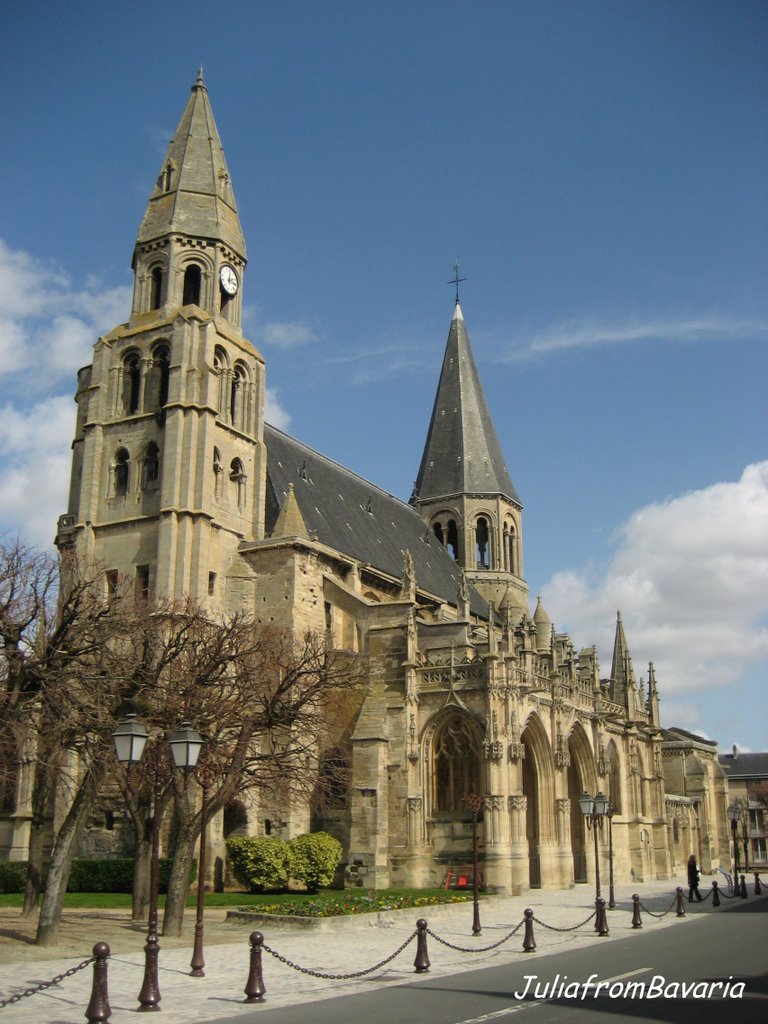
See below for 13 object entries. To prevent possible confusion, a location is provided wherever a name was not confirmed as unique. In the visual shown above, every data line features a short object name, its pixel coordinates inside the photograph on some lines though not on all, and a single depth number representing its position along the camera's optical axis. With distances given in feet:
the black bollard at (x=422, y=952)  50.37
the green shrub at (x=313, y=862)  102.06
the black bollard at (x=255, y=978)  41.55
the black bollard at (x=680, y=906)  81.66
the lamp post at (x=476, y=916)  68.64
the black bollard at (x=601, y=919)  67.41
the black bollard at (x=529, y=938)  58.80
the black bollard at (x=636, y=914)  72.42
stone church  110.73
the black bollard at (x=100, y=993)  34.04
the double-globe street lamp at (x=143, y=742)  47.19
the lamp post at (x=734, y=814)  129.39
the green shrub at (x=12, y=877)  105.20
